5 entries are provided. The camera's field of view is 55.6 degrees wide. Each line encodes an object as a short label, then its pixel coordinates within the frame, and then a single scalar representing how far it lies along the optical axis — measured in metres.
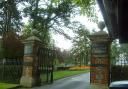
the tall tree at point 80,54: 28.92
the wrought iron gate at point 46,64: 7.70
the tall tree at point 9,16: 12.82
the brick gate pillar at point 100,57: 6.55
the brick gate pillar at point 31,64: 7.25
